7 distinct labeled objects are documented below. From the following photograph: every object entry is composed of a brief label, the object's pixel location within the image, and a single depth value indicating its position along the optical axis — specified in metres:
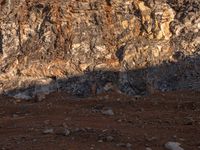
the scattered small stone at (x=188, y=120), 10.86
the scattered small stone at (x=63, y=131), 10.12
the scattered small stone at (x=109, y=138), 9.70
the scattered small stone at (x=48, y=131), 10.30
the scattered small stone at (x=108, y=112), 11.86
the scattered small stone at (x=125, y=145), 9.25
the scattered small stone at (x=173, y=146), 9.06
